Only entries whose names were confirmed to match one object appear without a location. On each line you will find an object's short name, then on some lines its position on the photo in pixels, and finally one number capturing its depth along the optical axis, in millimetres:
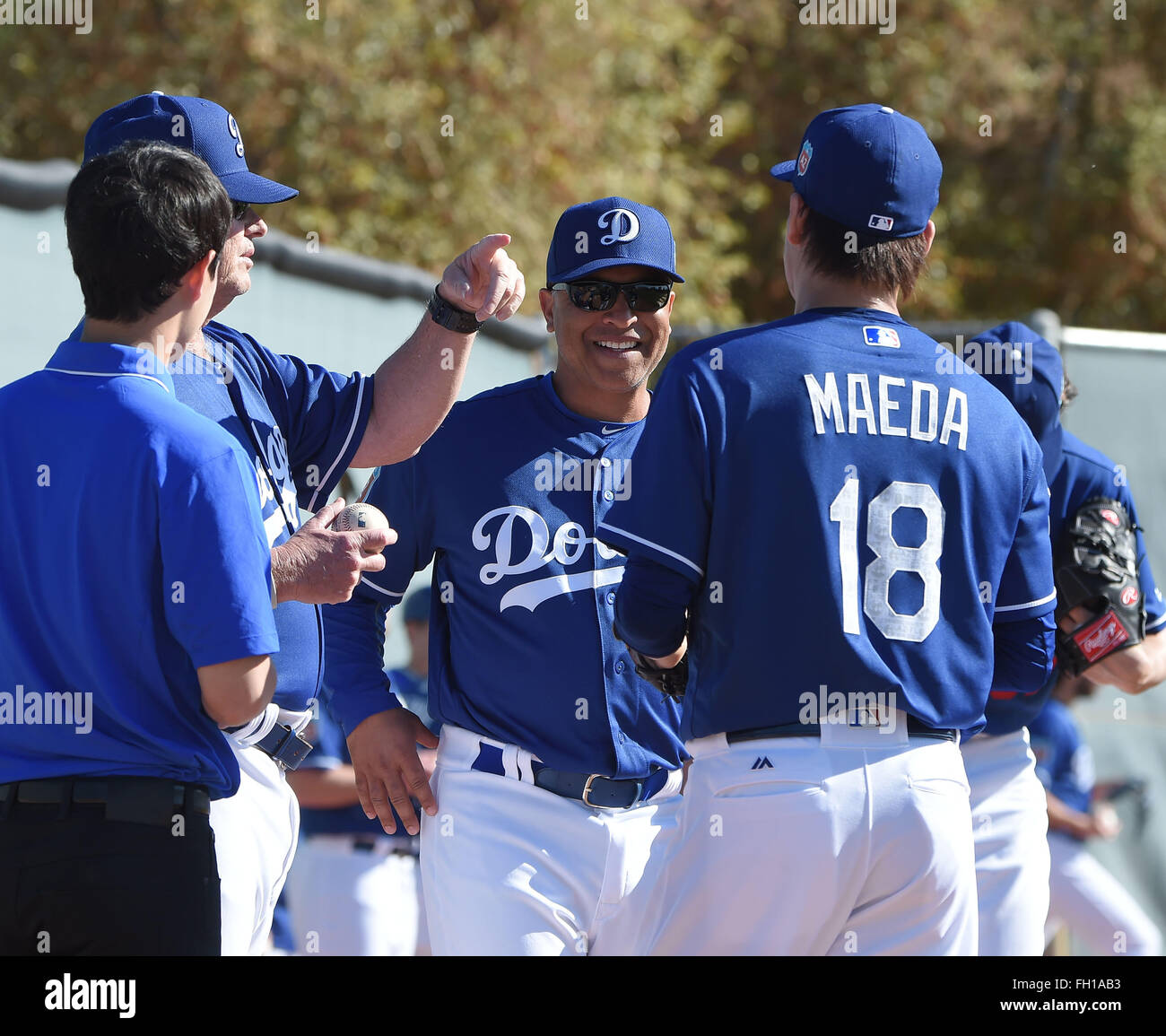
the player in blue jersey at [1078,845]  12594
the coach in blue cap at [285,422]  5975
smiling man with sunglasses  6691
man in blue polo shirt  4738
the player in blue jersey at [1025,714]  7863
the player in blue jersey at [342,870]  11484
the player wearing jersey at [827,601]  5250
